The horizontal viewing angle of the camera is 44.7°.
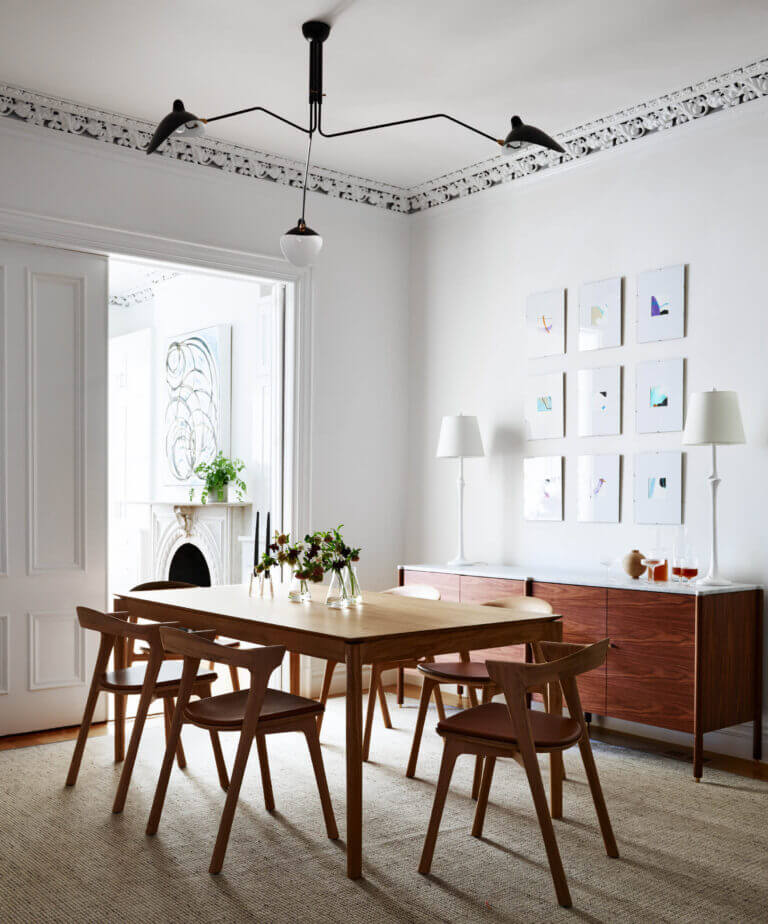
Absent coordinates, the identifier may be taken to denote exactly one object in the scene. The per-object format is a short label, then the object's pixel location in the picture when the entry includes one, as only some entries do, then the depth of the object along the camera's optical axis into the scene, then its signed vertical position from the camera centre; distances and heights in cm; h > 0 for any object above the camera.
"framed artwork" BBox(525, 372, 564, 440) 529 +25
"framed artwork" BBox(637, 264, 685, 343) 469 +75
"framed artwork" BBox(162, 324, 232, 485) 746 +41
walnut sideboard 407 -89
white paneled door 476 -15
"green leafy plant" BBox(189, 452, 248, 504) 708 -21
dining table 296 -65
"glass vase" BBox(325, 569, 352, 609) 383 -60
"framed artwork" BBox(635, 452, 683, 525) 467 -19
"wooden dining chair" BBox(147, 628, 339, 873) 294 -89
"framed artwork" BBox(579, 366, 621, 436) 498 +27
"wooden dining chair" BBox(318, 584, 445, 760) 437 -114
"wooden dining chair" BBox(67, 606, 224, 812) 349 -93
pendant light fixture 349 +117
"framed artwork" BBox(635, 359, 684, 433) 470 +28
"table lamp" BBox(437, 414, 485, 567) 546 +6
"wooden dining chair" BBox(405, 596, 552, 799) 390 -97
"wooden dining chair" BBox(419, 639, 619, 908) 272 -89
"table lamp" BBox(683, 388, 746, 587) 419 +13
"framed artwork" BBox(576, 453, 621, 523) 496 -20
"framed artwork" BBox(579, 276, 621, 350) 500 +74
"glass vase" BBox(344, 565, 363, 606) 389 -58
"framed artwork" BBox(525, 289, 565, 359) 530 +73
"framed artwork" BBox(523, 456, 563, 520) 527 -22
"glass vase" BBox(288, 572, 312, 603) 395 -62
